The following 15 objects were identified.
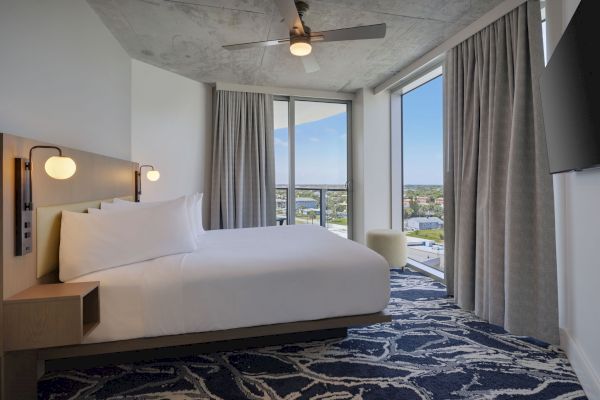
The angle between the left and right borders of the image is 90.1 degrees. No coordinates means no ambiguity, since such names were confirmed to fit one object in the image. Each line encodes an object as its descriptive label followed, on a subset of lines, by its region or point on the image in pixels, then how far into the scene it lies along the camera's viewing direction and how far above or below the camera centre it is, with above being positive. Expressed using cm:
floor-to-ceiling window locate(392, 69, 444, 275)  355 +43
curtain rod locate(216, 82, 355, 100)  408 +159
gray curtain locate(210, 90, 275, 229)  404 +56
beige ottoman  361 -54
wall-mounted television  119 +49
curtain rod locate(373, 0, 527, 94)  226 +151
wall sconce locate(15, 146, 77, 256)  139 +6
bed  136 -49
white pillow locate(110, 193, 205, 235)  225 -2
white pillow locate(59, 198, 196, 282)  160 -20
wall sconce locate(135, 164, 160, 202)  310 +25
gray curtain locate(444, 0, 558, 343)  200 +15
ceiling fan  223 +131
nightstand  131 -52
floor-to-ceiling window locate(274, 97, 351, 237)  451 +61
